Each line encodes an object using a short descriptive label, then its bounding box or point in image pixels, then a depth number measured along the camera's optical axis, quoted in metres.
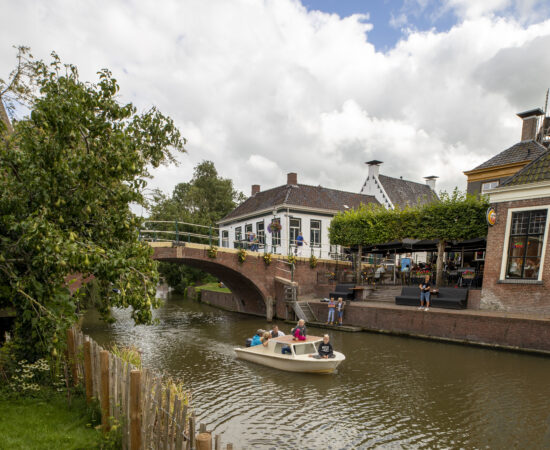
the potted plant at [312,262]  27.67
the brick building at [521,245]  16.58
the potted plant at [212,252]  23.31
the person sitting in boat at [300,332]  13.98
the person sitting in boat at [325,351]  12.89
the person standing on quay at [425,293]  19.09
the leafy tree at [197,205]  46.12
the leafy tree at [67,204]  6.27
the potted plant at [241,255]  24.64
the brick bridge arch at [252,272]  22.78
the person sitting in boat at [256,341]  15.32
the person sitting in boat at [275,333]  15.23
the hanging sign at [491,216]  18.02
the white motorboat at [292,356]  12.73
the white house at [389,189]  39.78
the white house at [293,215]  32.12
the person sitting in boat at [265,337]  14.41
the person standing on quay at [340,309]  21.45
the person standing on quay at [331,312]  21.67
